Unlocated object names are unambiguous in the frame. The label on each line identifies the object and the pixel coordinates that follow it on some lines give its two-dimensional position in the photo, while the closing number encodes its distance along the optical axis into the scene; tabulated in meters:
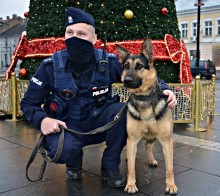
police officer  3.48
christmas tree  7.03
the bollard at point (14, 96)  7.54
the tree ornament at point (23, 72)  7.57
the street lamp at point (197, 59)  24.53
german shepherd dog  3.26
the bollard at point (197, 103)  6.49
